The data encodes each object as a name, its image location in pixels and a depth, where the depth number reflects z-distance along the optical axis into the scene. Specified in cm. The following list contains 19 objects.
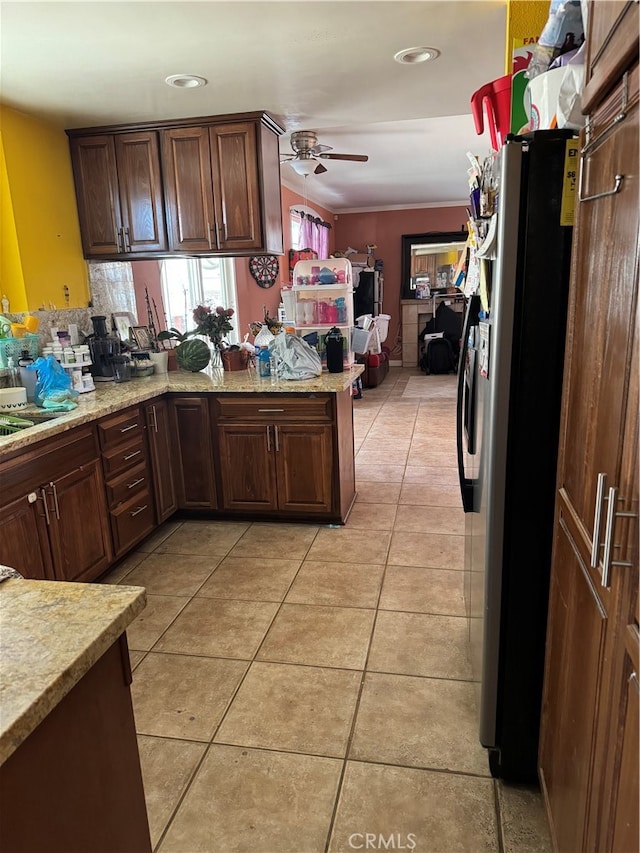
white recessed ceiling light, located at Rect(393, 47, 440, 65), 247
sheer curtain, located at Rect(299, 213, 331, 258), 732
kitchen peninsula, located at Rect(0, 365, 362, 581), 266
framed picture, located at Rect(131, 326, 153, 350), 385
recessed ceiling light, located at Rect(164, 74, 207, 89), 268
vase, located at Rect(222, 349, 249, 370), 381
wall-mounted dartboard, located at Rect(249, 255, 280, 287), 609
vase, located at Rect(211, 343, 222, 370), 393
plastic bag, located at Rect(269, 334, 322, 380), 336
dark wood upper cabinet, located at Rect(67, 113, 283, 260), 337
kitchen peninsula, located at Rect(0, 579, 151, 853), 78
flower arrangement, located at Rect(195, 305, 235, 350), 377
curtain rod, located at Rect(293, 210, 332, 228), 717
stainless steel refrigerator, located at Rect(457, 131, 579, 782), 135
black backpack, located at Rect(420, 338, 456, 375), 846
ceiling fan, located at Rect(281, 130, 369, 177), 416
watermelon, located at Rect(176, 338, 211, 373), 369
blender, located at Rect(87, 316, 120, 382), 342
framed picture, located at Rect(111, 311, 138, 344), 375
